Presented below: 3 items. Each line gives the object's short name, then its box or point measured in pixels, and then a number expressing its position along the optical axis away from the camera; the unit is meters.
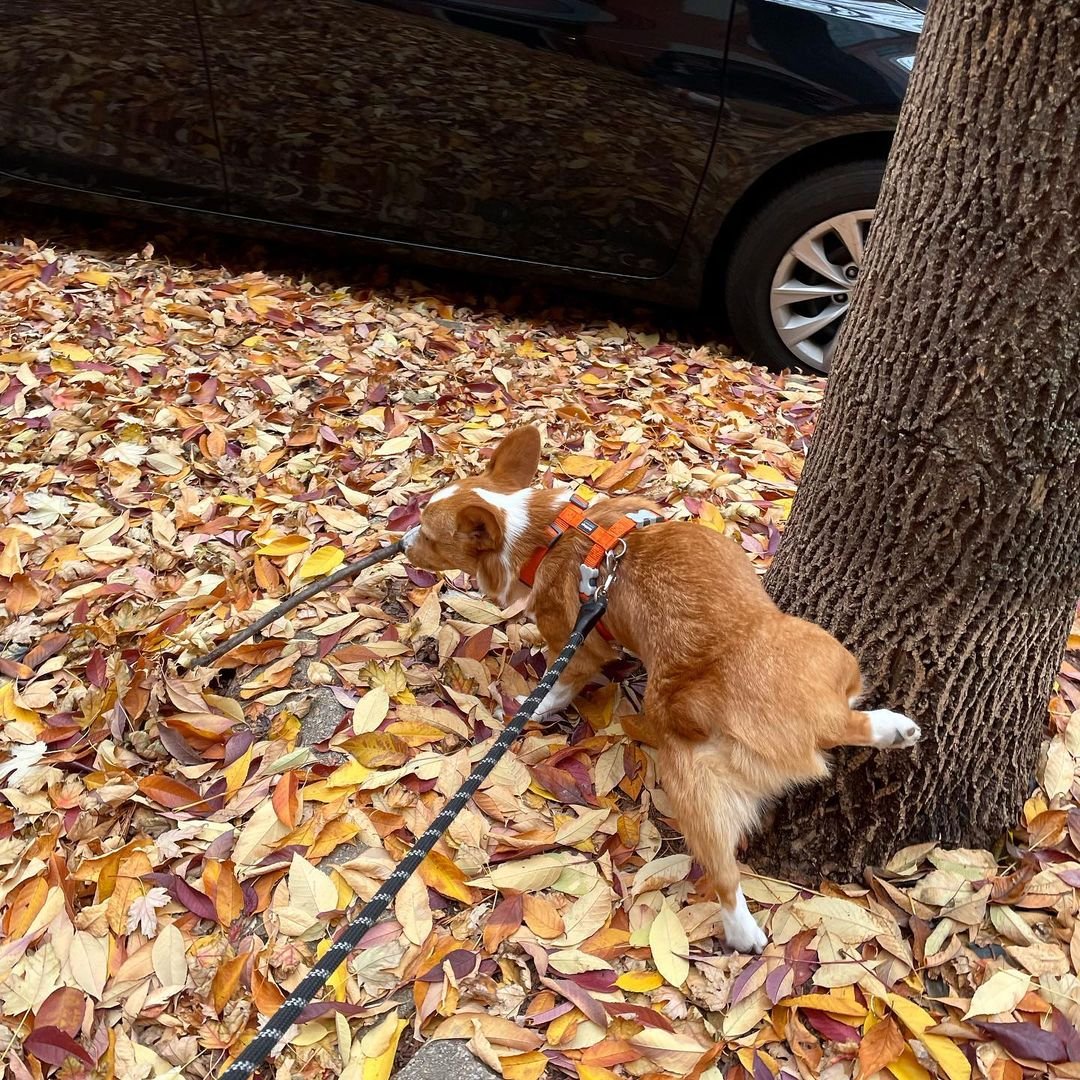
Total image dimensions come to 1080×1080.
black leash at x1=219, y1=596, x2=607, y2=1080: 1.34
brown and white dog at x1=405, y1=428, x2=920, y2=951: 1.97
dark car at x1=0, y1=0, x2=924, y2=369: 3.63
